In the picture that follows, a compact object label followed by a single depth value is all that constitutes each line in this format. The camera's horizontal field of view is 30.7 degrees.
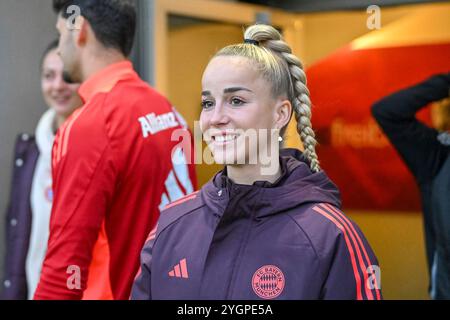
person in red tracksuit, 2.22
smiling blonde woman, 1.61
